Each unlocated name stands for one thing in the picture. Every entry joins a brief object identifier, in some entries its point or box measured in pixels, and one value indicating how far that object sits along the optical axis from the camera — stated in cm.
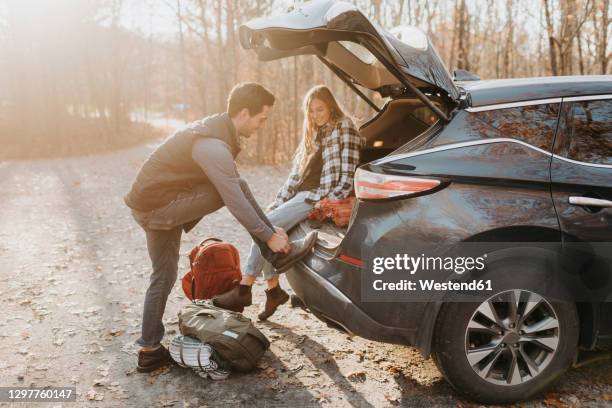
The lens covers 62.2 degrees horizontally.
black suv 287
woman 429
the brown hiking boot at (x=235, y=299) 409
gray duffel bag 348
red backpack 421
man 333
